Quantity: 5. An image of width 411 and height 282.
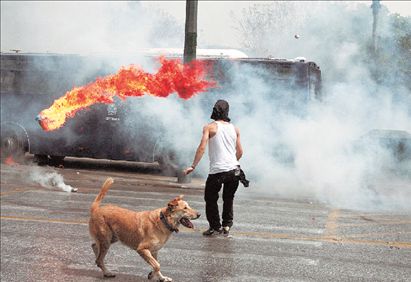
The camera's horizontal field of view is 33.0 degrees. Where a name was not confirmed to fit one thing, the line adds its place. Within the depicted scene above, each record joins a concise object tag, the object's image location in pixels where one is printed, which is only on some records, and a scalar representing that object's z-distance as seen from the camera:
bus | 18.16
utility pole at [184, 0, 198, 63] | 16.98
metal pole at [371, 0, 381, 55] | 14.39
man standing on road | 9.80
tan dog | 7.09
